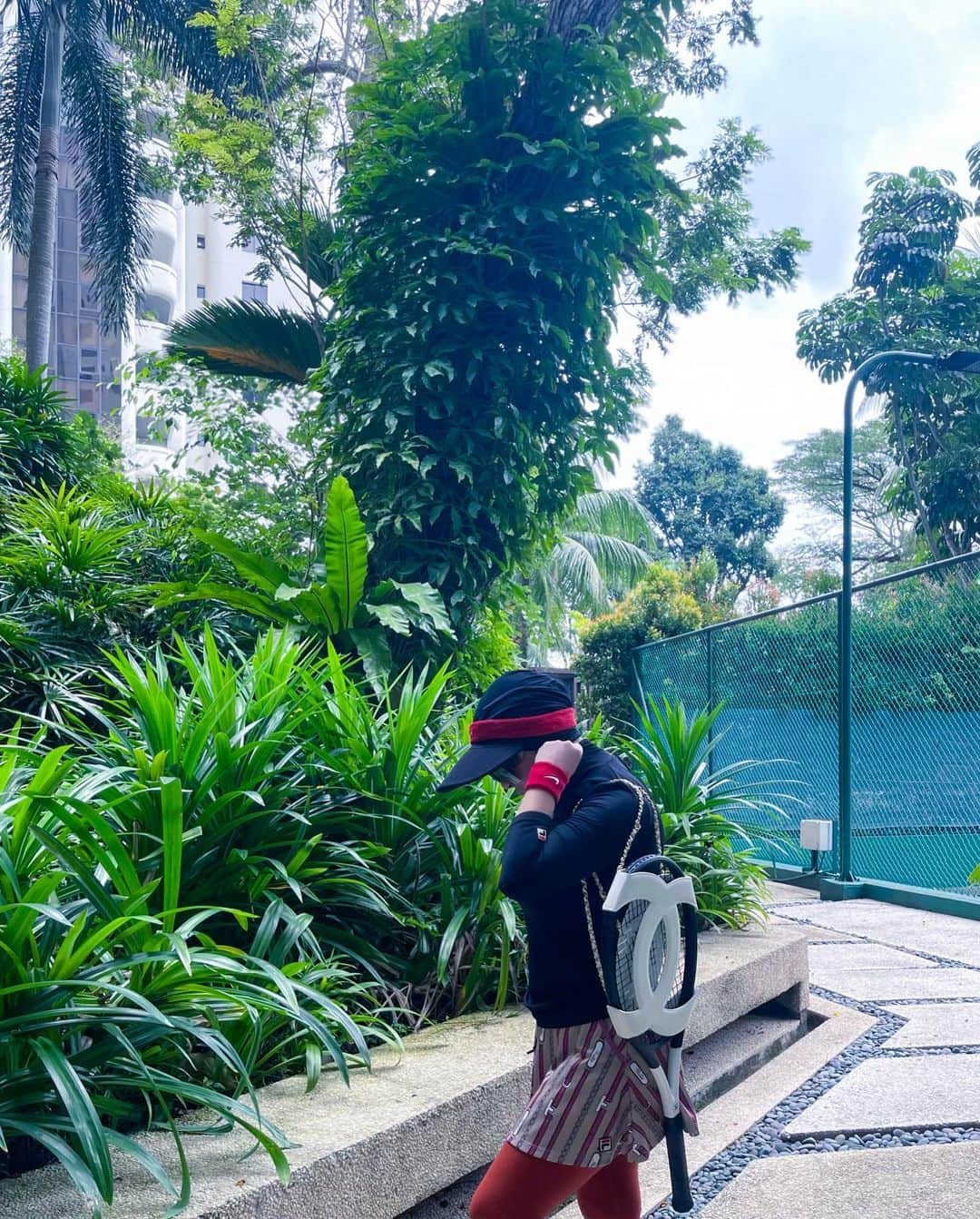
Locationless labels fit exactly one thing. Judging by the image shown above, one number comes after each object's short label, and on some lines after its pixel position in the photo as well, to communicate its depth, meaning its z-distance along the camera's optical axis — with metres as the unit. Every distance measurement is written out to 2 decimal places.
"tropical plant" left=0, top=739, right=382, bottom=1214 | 2.35
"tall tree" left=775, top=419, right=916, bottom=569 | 44.38
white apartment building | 39.03
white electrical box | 9.41
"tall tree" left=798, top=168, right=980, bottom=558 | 21.12
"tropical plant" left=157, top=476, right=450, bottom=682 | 6.61
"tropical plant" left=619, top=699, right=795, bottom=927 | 5.35
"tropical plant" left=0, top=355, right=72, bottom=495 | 8.73
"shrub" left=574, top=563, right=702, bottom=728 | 16.09
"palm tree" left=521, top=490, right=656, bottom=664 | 26.75
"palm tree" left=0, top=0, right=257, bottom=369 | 18.56
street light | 9.41
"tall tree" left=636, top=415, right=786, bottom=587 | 52.09
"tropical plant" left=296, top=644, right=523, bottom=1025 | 3.87
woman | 2.19
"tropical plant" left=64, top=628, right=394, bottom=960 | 3.37
